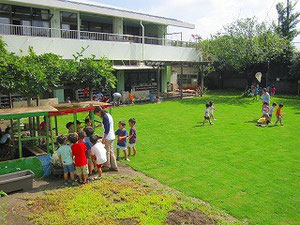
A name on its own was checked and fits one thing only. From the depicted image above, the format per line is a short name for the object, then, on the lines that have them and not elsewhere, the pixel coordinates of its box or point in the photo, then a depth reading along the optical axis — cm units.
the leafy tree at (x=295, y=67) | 2906
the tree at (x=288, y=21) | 3784
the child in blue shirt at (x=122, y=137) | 958
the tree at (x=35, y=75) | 1024
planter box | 711
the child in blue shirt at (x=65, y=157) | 771
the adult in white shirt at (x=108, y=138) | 829
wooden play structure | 796
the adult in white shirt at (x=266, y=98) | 1615
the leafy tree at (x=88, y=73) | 1158
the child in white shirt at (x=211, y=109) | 1510
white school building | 1956
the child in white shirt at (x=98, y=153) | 780
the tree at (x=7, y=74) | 989
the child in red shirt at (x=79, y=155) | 755
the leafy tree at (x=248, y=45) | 2614
